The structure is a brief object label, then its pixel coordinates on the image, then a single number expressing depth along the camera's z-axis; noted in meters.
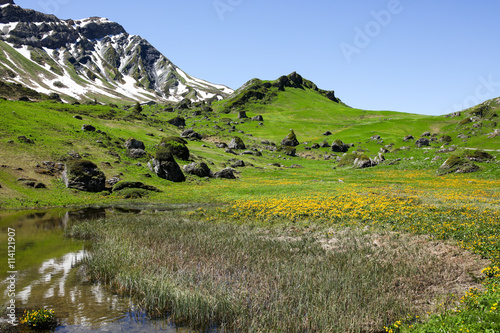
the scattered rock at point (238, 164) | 73.50
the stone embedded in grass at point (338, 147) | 103.25
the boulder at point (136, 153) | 57.69
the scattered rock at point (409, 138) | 97.59
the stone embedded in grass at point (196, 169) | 57.50
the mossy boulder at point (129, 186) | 42.38
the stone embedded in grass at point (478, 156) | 56.29
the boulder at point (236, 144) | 97.81
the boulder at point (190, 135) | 101.06
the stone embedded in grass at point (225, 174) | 60.49
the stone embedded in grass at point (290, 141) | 112.94
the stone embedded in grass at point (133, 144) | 60.32
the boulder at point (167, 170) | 51.56
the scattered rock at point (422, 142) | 87.31
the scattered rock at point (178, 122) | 133.15
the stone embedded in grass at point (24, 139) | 45.53
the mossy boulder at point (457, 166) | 52.41
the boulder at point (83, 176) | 40.19
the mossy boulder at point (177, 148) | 64.50
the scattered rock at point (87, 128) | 60.95
